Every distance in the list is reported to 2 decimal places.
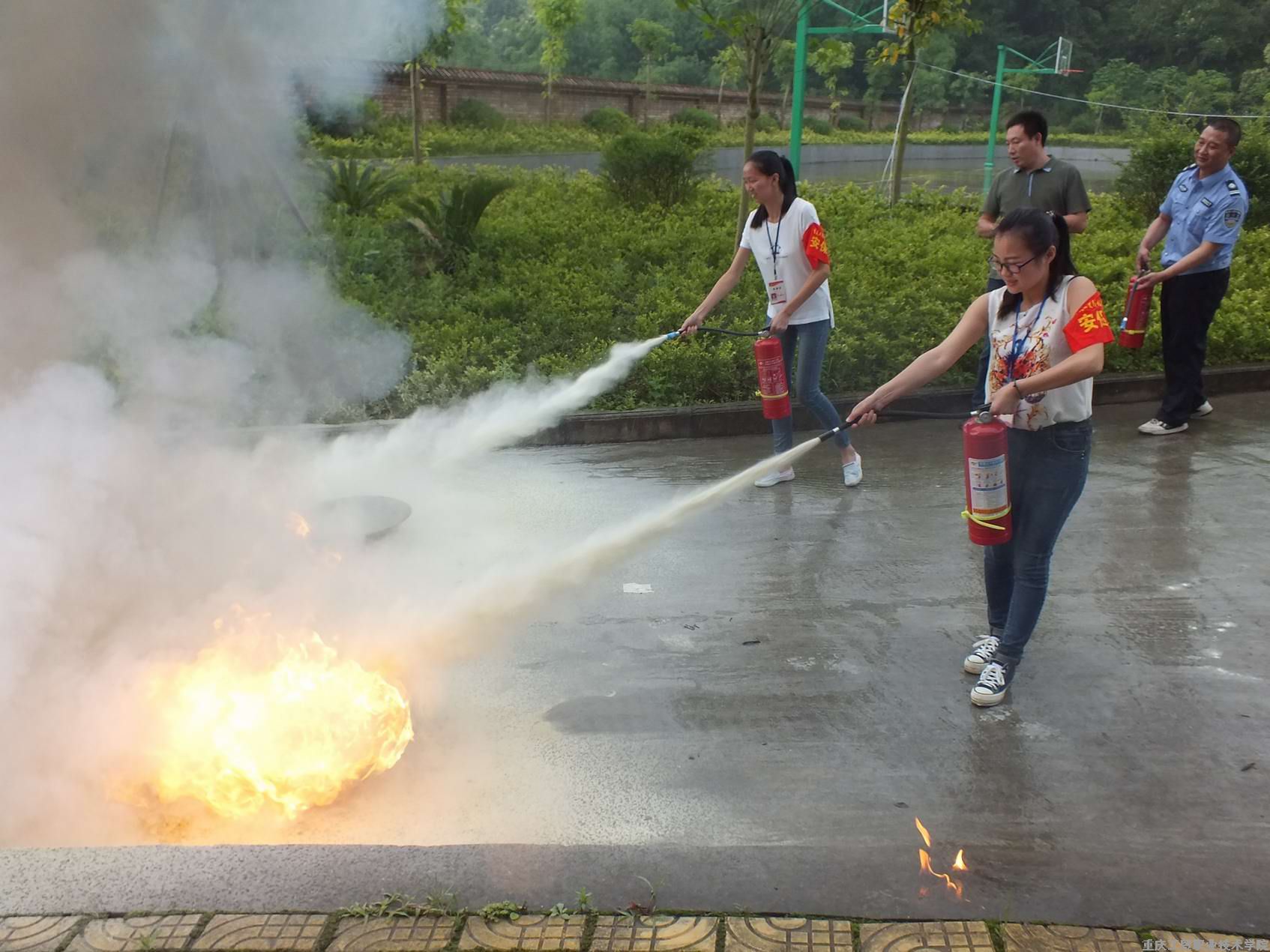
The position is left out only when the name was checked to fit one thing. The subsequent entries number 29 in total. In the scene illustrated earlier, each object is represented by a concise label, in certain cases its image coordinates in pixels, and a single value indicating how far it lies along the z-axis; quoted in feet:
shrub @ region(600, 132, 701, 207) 45.50
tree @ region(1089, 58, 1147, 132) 131.23
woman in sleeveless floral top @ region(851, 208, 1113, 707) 10.84
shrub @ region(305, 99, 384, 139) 20.69
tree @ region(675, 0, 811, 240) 31.91
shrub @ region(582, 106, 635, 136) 108.58
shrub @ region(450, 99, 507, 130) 89.26
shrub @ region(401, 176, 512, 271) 33.50
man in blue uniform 20.17
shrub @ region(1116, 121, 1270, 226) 46.42
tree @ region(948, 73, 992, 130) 166.71
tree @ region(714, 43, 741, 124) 43.18
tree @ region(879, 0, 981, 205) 37.11
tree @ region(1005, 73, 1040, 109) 144.05
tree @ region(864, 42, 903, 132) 162.73
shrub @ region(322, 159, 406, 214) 34.60
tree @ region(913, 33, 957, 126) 145.48
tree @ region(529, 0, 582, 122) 100.07
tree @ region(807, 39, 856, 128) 163.12
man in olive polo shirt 17.69
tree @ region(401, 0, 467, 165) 34.94
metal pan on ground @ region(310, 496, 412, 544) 16.80
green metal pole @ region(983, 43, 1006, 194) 81.46
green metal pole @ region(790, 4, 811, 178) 39.34
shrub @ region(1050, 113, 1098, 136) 146.10
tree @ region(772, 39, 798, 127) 136.88
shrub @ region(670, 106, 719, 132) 118.01
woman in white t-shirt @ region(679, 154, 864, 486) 17.89
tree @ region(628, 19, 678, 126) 130.82
